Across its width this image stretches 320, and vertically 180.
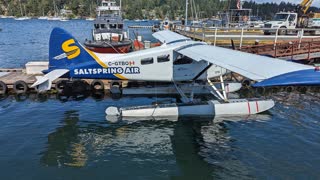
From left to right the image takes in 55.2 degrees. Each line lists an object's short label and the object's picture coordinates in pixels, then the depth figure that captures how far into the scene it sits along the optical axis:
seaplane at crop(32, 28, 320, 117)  14.95
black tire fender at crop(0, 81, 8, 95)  18.36
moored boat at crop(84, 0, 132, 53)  28.26
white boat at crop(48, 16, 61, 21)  188.32
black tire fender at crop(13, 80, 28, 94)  18.52
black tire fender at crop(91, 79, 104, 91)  19.20
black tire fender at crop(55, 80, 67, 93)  18.72
